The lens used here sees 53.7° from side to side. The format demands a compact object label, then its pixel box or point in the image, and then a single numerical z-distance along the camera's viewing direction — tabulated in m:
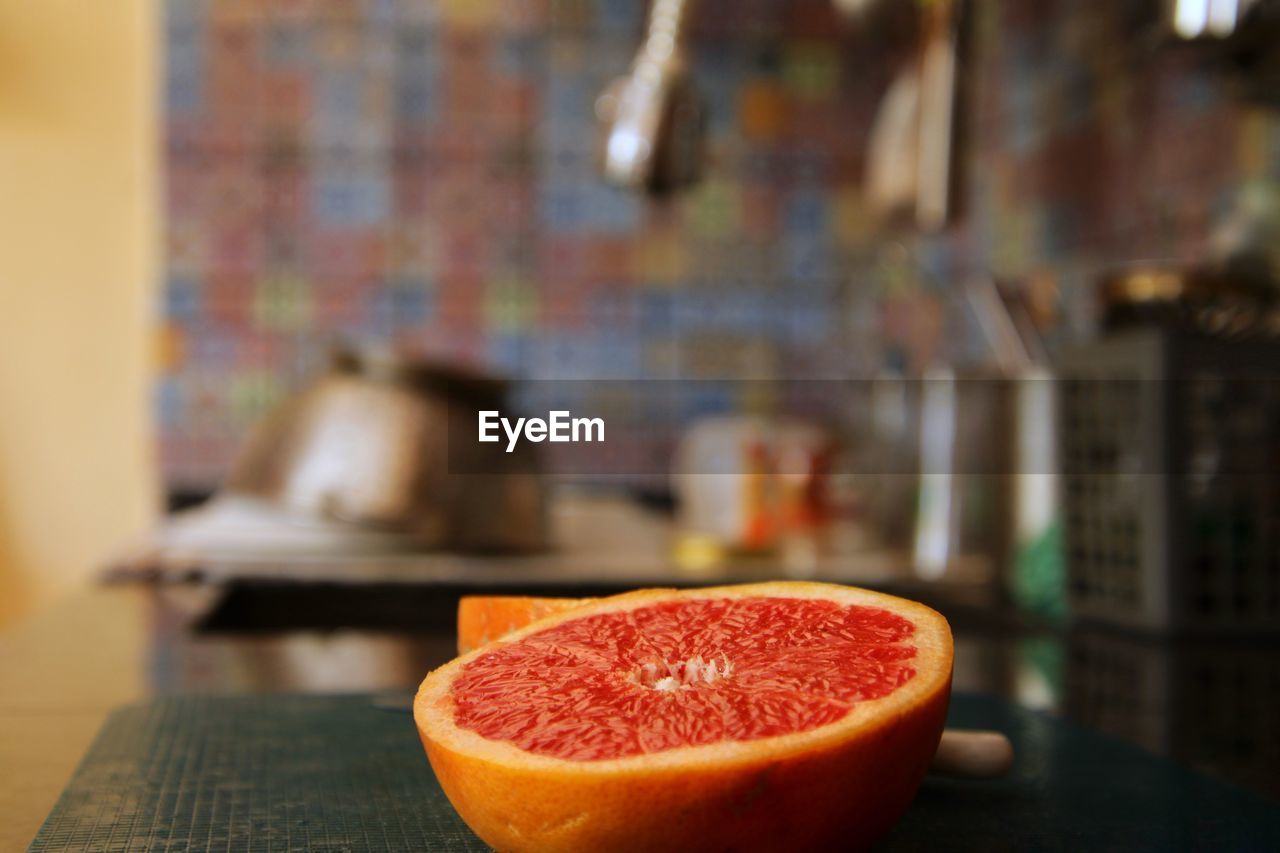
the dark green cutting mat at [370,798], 0.46
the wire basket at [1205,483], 0.92
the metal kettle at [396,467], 1.28
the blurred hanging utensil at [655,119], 1.40
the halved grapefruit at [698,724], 0.37
